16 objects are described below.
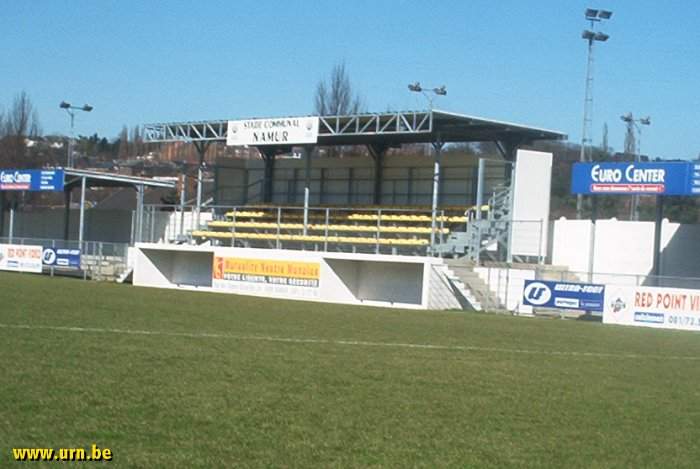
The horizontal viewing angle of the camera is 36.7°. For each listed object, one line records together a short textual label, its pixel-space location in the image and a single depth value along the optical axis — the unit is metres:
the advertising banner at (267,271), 41.69
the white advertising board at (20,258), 52.19
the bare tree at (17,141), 88.44
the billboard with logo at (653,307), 31.98
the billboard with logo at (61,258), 51.00
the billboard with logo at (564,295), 34.52
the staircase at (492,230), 40.34
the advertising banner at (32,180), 54.16
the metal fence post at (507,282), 37.78
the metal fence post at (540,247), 39.72
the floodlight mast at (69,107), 62.03
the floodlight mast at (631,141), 52.84
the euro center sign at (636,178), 35.75
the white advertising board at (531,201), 40.76
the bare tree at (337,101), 74.50
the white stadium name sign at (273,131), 43.97
